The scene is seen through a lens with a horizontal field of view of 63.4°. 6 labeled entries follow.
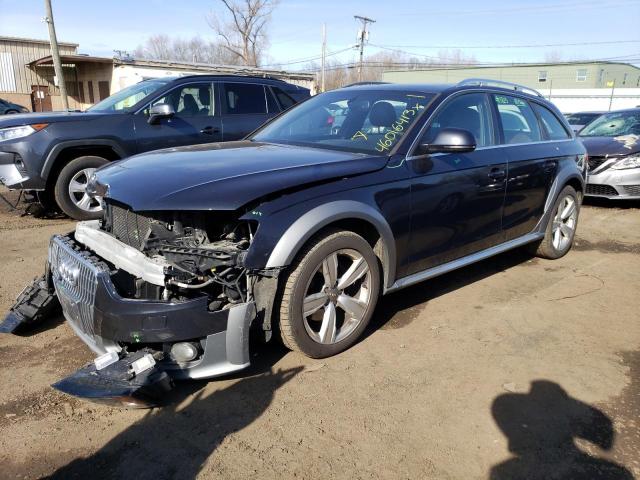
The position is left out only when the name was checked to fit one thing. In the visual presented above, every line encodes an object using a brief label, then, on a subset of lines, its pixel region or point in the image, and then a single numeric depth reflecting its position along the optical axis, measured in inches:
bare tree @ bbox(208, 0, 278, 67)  1836.9
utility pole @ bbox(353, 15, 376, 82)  1793.8
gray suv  243.1
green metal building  2103.8
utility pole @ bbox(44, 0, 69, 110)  716.7
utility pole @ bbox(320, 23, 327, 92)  1549.0
